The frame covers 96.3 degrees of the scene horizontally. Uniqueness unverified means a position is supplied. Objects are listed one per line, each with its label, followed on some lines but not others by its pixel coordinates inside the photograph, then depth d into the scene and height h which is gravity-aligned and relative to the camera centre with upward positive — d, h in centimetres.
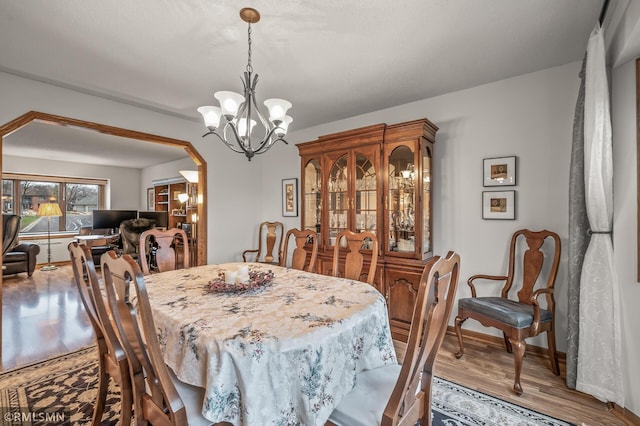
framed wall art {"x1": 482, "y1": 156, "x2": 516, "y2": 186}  271 +39
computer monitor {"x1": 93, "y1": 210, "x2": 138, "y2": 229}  684 -10
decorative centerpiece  173 -44
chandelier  187 +70
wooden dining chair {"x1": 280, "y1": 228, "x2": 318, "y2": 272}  272 -35
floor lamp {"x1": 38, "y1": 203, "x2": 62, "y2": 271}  603 +4
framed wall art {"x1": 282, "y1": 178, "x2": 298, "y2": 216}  428 +24
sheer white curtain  186 -34
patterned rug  179 -128
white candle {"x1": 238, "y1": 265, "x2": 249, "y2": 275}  186 -38
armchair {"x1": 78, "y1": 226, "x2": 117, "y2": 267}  629 -56
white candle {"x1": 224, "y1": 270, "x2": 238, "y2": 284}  180 -40
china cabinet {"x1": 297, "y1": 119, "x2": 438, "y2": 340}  288 +16
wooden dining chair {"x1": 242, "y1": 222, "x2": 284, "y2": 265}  439 -44
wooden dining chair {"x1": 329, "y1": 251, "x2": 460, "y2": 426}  100 -68
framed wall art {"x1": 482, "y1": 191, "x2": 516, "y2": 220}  272 +7
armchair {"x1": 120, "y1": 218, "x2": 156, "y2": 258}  545 -40
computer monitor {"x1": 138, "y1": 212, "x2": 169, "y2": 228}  661 -8
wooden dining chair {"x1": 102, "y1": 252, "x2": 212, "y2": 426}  97 -57
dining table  106 -55
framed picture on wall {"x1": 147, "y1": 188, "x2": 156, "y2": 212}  773 +39
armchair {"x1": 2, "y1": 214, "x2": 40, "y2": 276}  534 -85
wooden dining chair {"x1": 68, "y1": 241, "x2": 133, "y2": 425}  132 -61
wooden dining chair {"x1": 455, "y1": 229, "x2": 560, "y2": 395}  213 -77
